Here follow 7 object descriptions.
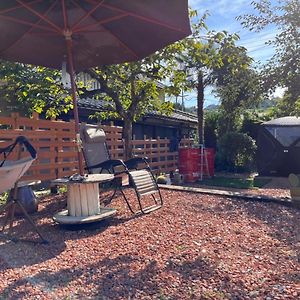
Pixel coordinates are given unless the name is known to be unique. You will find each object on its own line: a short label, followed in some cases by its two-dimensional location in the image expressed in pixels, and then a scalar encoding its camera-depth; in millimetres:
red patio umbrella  3869
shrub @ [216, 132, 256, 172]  12516
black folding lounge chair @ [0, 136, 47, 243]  3047
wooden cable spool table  3973
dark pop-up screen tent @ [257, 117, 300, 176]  10555
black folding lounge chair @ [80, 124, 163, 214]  4641
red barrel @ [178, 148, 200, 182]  10170
